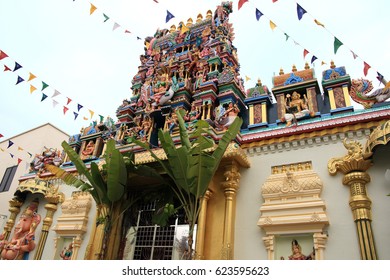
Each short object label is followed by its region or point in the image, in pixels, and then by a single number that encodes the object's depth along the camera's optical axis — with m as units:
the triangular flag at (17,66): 10.71
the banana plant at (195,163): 7.60
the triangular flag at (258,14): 7.93
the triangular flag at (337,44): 7.28
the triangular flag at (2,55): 10.07
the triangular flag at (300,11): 7.26
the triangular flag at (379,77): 7.94
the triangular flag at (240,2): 7.43
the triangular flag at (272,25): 7.92
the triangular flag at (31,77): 11.21
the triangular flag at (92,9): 9.48
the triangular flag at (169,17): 8.94
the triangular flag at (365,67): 7.73
